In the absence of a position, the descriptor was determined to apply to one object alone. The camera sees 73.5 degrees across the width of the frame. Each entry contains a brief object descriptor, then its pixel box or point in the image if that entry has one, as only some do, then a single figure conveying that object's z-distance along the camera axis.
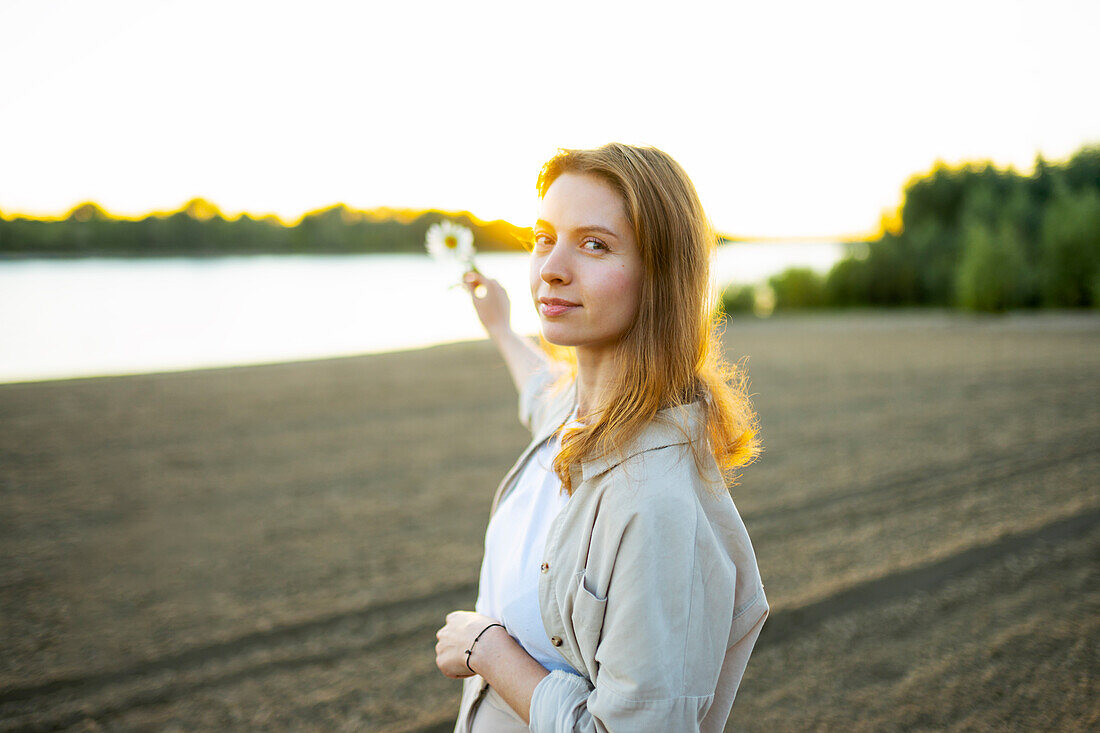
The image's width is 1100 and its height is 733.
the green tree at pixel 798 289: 24.30
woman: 1.18
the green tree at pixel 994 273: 19.67
